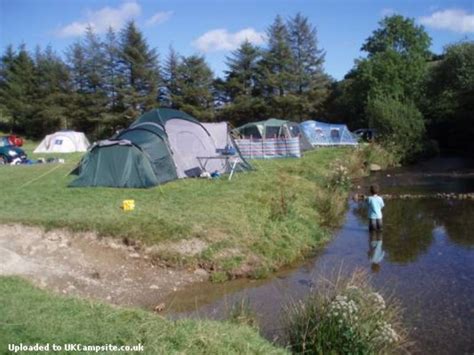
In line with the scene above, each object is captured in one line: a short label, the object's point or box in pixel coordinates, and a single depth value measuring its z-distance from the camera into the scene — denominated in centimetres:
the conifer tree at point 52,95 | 4916
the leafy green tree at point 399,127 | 3366
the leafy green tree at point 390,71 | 4441
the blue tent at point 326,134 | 3663
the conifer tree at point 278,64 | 4959
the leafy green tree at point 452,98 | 3609
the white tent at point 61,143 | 3459
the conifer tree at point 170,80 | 5041
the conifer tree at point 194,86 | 4934
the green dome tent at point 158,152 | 1560
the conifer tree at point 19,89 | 5112
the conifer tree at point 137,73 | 4788
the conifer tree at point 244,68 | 5106
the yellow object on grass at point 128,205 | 1201
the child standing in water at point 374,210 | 1323
